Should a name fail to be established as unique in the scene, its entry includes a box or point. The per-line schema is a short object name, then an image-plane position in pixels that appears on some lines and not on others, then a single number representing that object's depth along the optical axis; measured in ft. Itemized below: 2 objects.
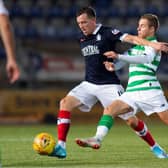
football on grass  57.57
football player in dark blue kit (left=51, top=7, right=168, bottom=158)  62.90
